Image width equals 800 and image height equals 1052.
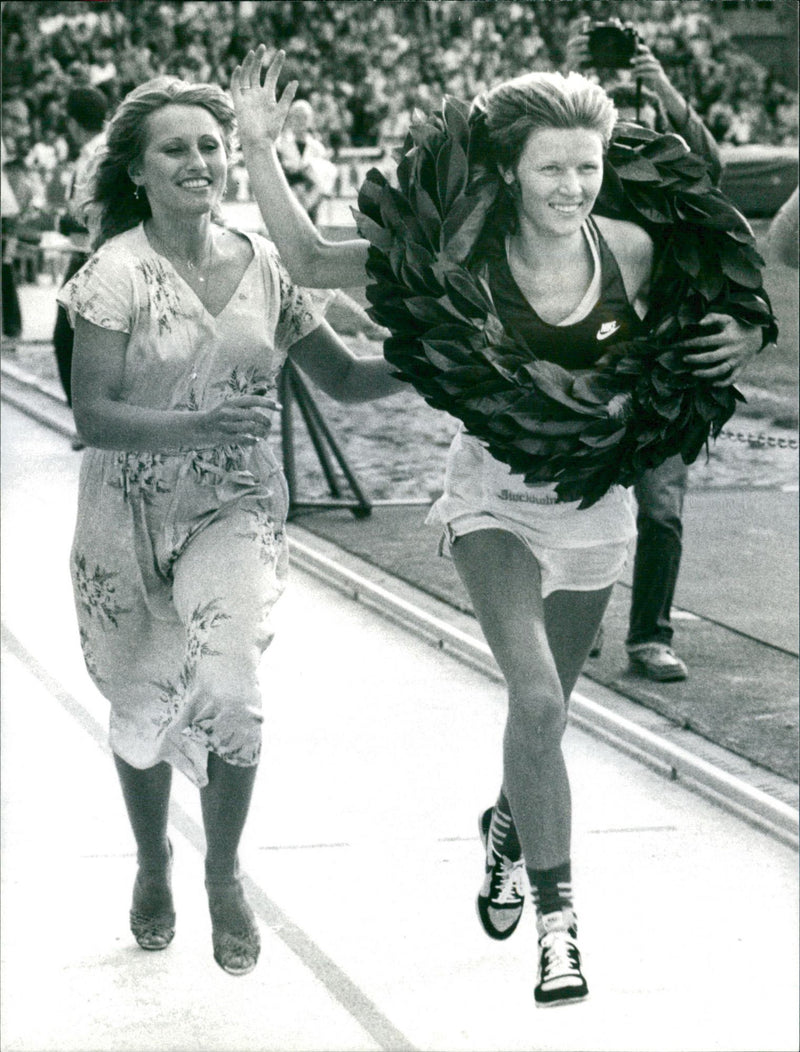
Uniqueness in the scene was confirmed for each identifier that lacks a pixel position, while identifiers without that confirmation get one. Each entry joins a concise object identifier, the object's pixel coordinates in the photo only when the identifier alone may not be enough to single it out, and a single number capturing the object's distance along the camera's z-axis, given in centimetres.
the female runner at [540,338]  292
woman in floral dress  307
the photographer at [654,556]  523
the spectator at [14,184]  876
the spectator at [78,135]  480
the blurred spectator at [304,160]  1196
